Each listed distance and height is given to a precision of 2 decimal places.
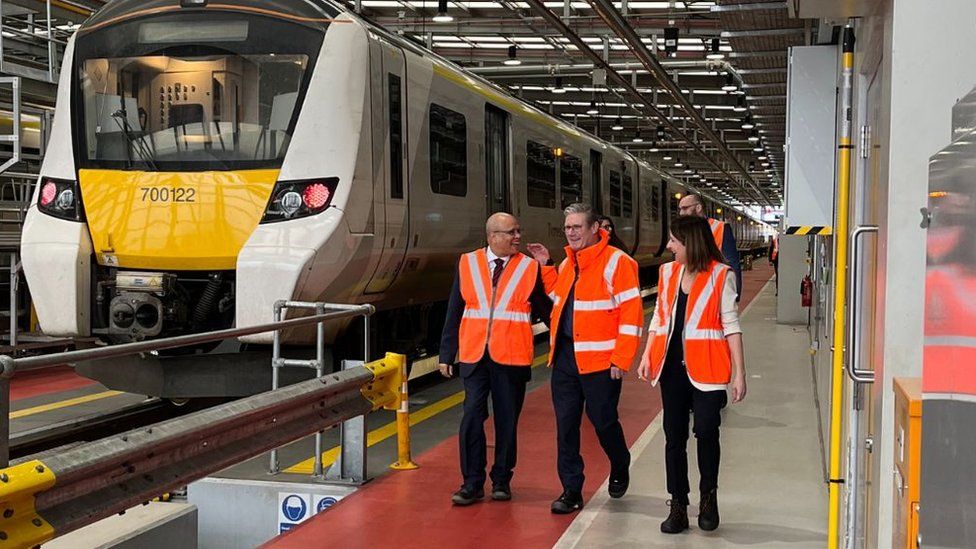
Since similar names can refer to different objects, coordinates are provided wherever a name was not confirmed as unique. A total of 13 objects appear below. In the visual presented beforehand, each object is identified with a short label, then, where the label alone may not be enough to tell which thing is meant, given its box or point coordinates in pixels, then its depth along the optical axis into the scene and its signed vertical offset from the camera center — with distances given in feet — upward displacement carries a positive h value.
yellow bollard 24.06 -4.21
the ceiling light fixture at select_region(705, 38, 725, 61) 62.95 +10.86
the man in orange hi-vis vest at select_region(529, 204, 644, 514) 20.63 -1.83
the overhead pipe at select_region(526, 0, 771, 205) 49.07 +10.37
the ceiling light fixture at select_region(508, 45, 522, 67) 70.32 +11.80
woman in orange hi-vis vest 18.98 -1.96
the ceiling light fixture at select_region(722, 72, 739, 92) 77.42 +10.93
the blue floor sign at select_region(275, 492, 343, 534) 22.33 -5.34
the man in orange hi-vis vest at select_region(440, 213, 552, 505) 21.66 -2.00
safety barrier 13.28 -3.12
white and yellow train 27.68 +1.76
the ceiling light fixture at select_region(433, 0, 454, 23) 54.54 +11.20
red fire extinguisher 42.08 -2.04
